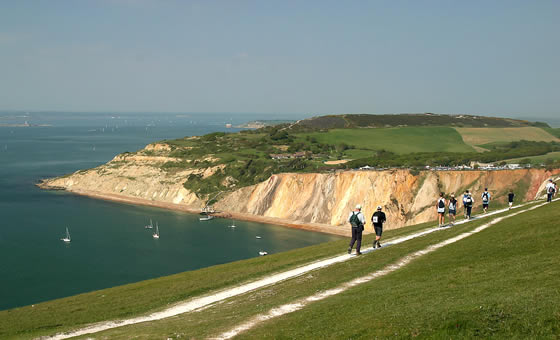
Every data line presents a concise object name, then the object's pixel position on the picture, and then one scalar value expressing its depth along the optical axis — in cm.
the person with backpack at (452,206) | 2794
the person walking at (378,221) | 2130
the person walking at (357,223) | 1958
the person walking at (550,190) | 3005
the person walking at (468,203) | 2779
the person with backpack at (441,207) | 2612
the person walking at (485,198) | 3002
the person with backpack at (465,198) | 2802
